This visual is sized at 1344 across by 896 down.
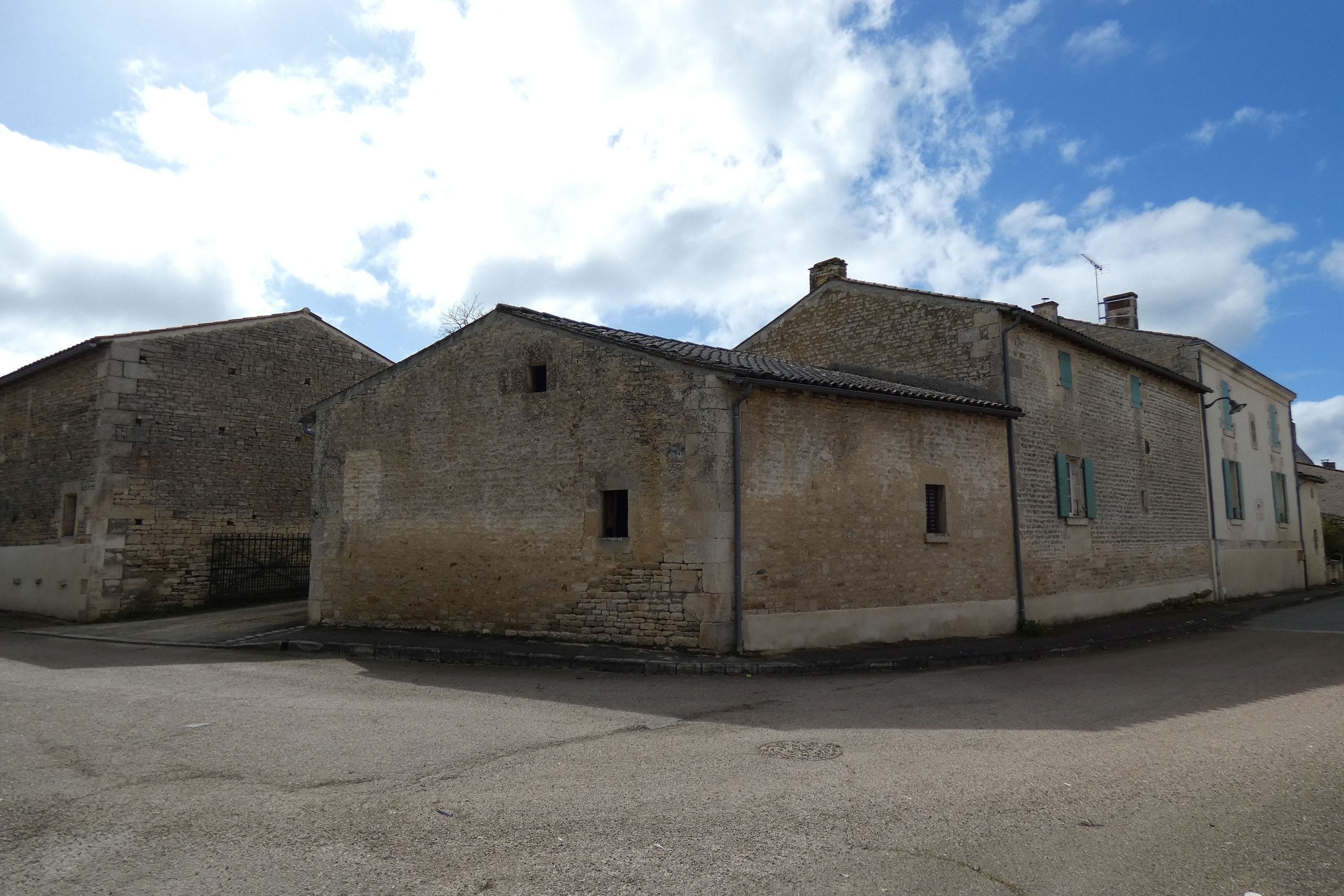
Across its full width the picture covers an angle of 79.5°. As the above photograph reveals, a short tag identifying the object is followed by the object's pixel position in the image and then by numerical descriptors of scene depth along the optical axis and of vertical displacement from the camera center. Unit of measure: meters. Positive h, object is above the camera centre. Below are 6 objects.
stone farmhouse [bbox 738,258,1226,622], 13.81 +2.53
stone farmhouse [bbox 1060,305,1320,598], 20.17 +2.52
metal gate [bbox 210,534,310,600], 16.88 -0.30
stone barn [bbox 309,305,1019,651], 10.30 +0.77
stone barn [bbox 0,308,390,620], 15.62 +1.93
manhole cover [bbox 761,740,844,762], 5.82 -1.45
